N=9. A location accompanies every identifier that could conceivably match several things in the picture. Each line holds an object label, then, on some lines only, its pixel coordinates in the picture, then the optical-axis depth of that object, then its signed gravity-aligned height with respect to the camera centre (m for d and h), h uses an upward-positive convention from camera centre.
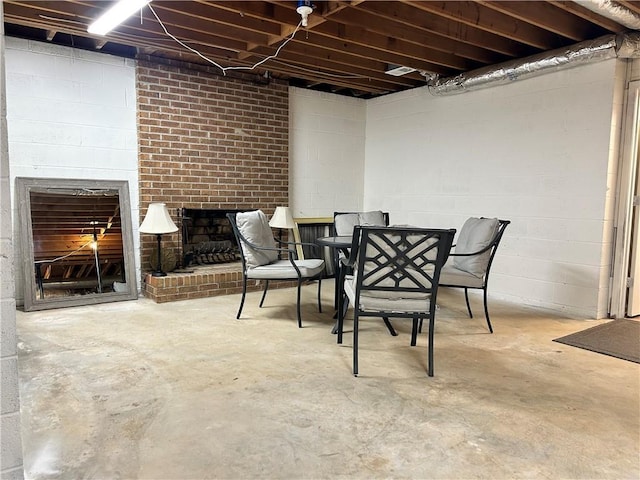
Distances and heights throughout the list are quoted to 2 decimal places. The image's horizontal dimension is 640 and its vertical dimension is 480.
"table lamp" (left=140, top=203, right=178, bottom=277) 4.36 -0.24
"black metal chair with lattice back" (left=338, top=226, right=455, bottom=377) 2.62 -0.44
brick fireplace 4.70 +0.59
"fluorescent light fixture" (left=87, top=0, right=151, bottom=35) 3.00 +1.34
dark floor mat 3.13 -1.07
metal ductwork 3.57 +1.29
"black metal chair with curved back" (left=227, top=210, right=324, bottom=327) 3.69 -0.53
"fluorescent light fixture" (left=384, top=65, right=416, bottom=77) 4.84 +1.45
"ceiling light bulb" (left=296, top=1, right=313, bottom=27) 3.11 +1.36
